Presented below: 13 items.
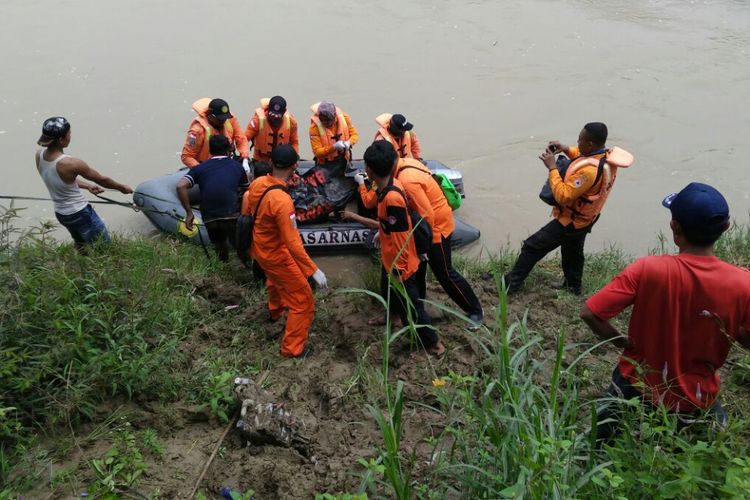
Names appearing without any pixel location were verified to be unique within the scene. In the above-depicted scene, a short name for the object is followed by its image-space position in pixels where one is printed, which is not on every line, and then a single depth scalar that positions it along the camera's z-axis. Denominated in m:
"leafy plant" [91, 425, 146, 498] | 2.90
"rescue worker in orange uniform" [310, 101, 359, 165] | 6.50
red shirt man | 2.40
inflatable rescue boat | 6.04
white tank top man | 4.59
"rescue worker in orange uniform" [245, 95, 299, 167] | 6.42
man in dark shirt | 5.34
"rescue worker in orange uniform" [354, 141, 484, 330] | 3.98
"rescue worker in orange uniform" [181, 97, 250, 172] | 6.05
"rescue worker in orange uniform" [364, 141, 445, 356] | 3.74
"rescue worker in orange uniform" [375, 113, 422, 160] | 6.27
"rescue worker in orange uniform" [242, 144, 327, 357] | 4.08
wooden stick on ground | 3.03
